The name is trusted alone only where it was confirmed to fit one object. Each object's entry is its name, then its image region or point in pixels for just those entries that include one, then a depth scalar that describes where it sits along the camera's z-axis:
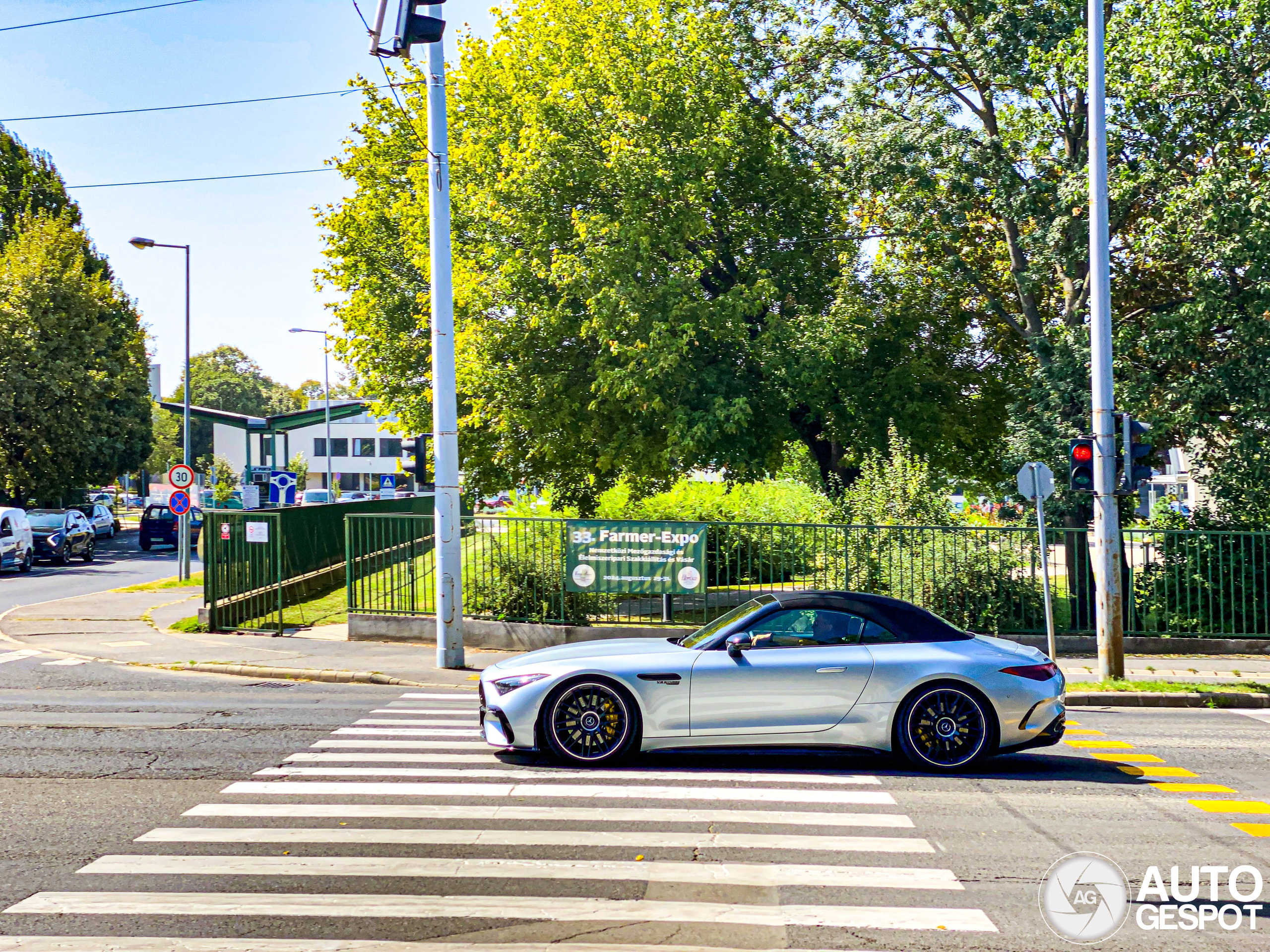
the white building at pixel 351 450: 97.88
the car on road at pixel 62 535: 36.72
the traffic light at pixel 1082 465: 13.56
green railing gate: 18.53
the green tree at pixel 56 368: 45.81
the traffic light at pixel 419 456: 18.30
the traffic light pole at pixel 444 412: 14.63
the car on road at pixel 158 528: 44.97
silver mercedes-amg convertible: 8.59
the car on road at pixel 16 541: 32.97
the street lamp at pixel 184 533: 26.20
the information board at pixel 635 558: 16.50
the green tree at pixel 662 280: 21.25
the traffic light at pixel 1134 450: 13.24
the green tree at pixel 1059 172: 17.23
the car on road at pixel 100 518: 51.81
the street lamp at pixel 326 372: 53.75
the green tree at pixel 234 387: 128.00
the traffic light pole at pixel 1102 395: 13.39
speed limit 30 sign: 23.89
